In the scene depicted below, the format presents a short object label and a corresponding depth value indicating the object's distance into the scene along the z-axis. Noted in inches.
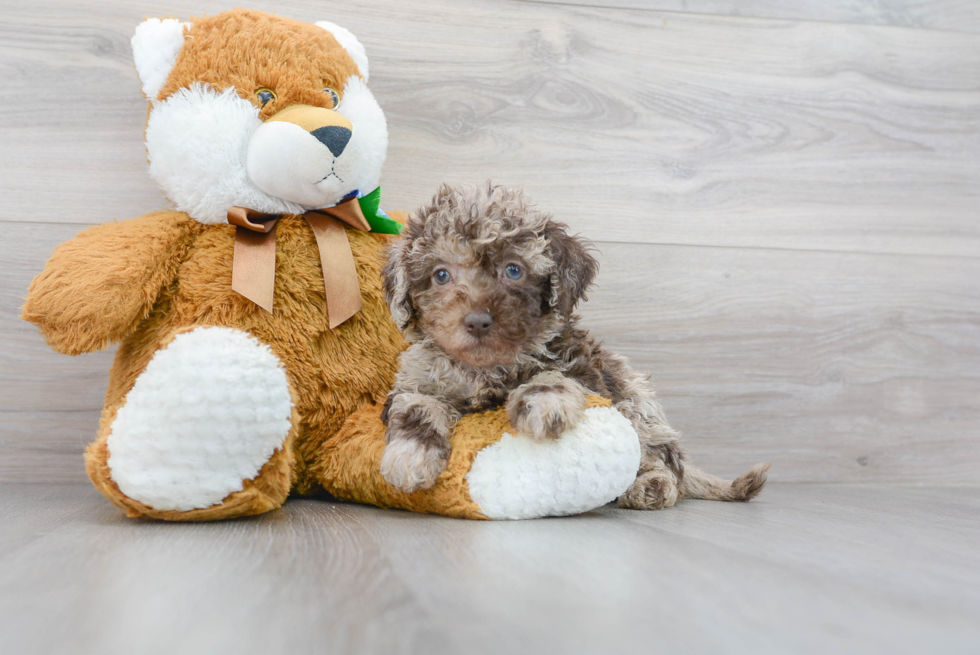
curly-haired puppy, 46.5
